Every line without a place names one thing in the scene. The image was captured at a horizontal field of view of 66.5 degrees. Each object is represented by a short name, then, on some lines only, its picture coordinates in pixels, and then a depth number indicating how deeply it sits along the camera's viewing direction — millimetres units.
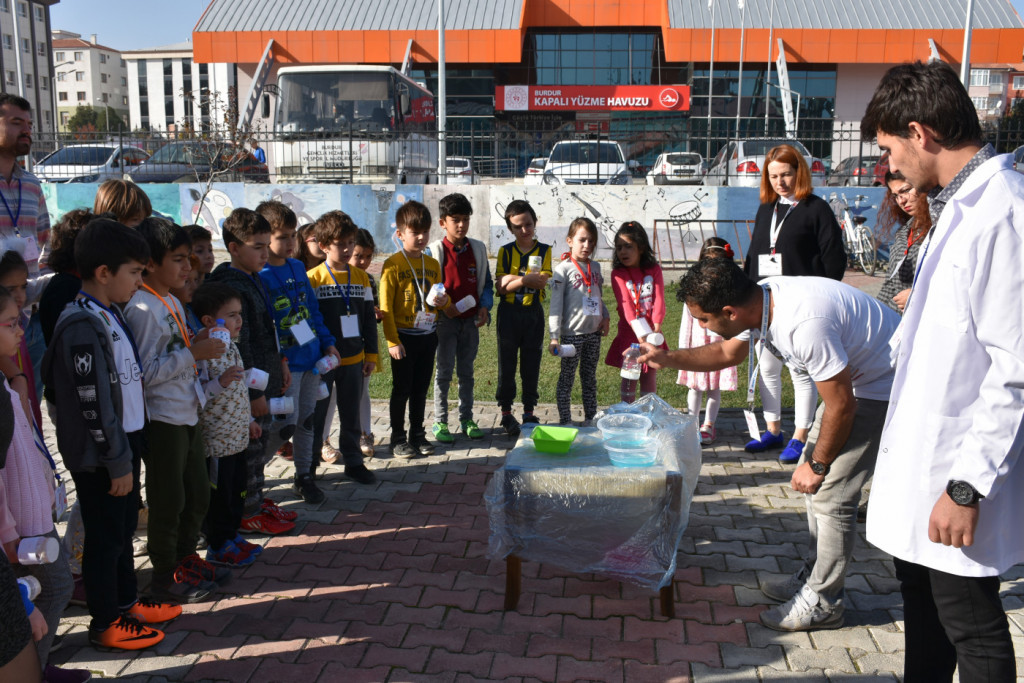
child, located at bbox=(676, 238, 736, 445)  5719
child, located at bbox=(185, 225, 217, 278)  4059
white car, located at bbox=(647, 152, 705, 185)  15406
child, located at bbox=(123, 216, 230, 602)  3332
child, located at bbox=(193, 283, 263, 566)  3719
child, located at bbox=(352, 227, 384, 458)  5121
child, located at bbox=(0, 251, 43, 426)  3037
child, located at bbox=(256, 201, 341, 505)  4445
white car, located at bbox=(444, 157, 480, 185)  15711
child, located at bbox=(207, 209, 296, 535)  4059
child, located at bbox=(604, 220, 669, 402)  5664
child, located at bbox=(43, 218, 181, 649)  2896
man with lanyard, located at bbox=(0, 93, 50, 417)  4168
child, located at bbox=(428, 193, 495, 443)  5727
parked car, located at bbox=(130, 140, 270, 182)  16031
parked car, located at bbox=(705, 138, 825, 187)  15094
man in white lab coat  1938
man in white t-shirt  2936
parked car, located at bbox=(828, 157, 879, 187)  15406
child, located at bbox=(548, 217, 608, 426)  5730
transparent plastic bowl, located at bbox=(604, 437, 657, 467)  3525
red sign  31969
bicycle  14141
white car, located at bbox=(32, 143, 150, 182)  16438
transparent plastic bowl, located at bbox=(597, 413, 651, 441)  3811
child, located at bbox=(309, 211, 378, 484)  4871
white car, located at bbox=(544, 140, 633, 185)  15203
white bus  15336
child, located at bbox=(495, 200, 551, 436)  5770
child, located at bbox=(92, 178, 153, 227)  4094
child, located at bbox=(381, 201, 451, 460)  5367
